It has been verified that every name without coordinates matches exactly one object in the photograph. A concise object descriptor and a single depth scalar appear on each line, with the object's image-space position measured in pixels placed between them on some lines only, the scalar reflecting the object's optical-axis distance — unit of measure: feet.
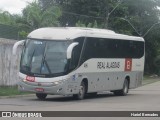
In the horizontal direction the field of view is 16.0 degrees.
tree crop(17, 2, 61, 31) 171.53
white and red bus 81.51
